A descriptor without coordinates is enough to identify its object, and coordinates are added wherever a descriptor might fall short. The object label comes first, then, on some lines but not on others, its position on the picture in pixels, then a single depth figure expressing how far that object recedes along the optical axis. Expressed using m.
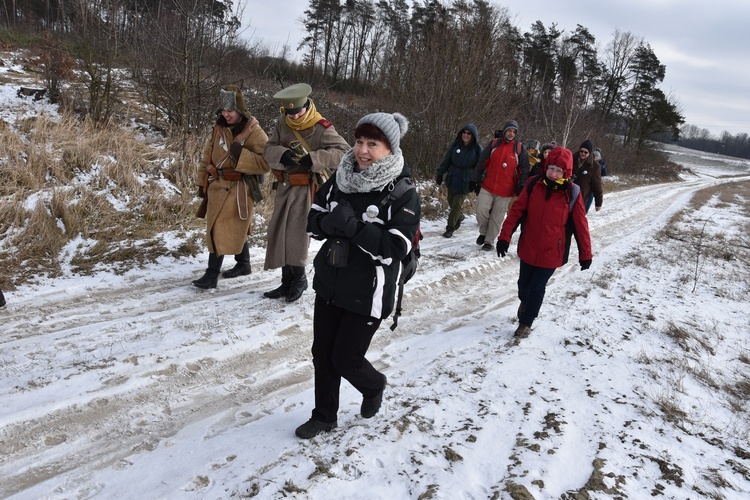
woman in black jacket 2.26
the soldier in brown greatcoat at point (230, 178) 4.34
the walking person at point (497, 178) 7.11
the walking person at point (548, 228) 4.00
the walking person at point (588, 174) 8.54
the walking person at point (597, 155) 9.15
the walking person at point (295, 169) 4.01
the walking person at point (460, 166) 7.55
